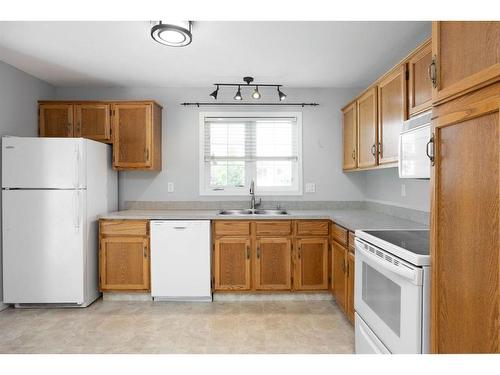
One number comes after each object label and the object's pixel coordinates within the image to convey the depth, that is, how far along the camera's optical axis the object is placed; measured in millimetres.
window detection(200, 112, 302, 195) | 3633
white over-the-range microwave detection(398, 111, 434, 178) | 1547
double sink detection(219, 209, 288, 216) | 3463
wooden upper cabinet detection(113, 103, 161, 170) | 3281
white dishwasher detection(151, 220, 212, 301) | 3000
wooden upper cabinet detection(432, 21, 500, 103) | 894
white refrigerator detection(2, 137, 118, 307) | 2770
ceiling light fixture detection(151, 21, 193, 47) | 2061
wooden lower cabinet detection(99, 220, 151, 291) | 3029
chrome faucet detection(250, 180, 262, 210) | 3528
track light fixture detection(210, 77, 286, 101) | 3145
